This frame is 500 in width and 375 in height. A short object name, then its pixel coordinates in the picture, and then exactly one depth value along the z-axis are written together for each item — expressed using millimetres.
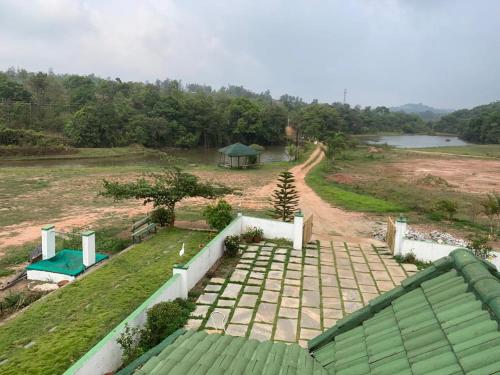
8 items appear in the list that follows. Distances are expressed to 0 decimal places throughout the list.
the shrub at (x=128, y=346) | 4754
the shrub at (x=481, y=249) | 8578
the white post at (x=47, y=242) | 8602
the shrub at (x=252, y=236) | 9891
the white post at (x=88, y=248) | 8380
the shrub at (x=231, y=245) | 8734
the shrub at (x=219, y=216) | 10516
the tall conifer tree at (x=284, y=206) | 12844
